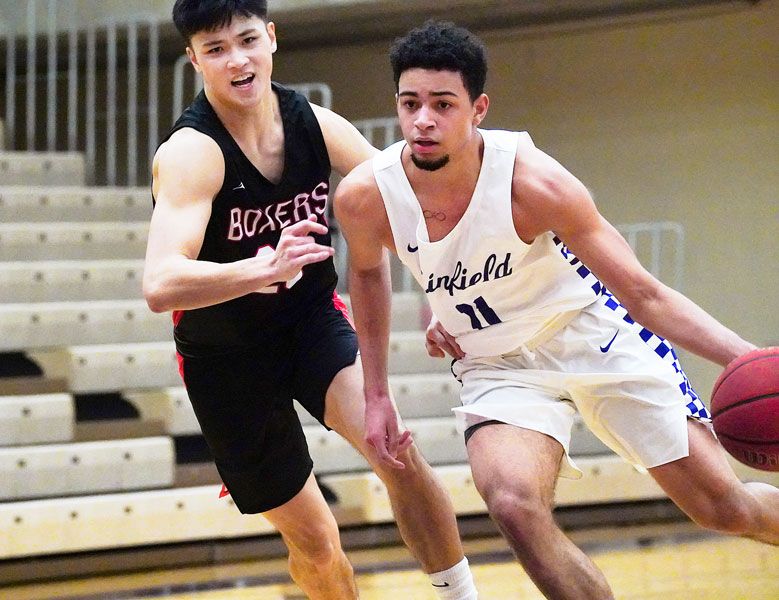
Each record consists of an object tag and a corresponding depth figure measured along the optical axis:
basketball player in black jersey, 7.07
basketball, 6.36
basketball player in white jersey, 6.43
